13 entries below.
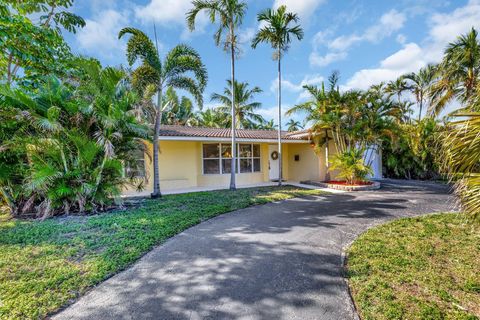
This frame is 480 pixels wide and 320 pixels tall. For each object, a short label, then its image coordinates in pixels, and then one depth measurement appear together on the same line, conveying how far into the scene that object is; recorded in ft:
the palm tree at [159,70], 27.89
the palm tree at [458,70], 32.94
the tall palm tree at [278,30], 34.96
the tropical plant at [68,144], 20.02
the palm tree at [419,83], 59.98
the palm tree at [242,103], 74.18
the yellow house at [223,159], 37.47
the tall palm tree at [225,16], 31.73
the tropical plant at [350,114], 34.99
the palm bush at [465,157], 8.82
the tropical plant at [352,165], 34.14
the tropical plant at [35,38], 19.76
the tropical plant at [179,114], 73.28
